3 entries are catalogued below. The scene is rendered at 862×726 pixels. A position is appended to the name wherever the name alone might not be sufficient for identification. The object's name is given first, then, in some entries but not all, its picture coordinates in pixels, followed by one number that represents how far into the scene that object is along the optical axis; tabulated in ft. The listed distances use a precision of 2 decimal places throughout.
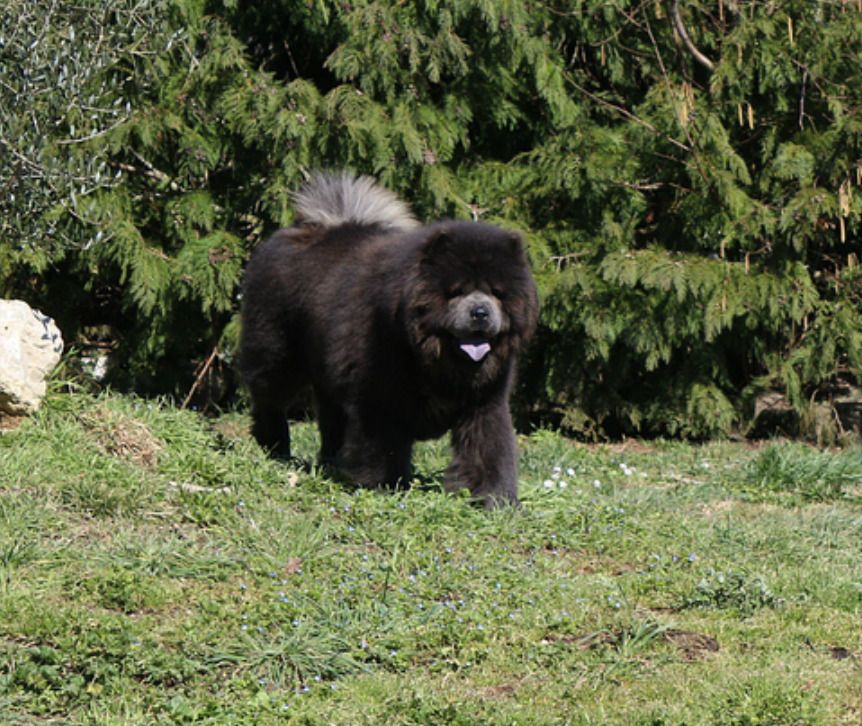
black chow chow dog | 51.55
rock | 53.21
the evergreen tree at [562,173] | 74.38
